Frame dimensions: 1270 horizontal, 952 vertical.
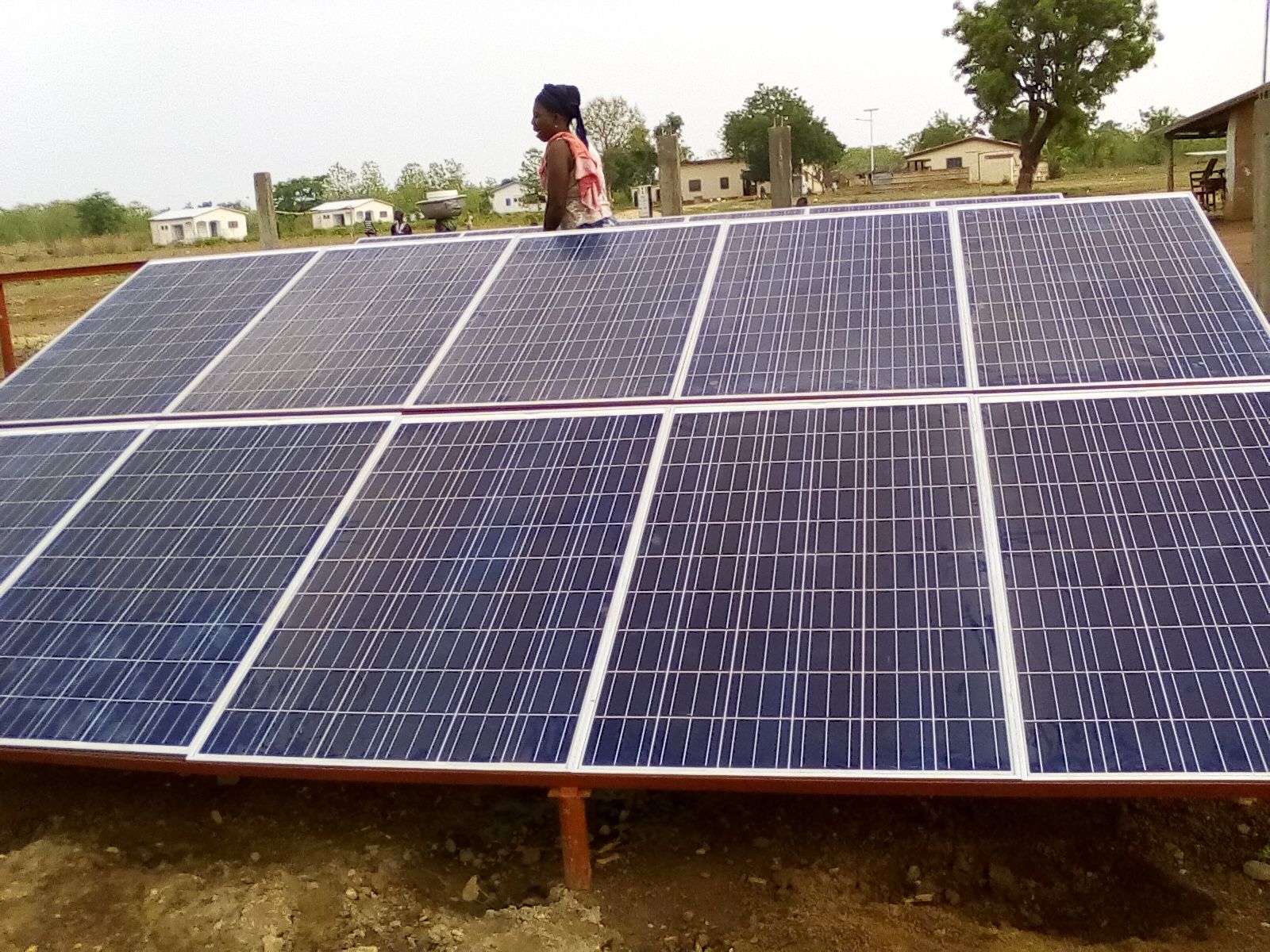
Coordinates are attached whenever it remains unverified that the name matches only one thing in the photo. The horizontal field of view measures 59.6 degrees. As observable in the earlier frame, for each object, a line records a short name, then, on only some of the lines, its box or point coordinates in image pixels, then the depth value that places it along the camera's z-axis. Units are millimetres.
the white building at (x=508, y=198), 76638
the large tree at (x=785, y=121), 80812
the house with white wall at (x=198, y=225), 78750
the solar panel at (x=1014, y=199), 7859
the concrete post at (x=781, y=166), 14523
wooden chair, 32344
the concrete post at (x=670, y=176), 14734
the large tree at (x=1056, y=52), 38375
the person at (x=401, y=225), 20680
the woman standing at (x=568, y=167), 8609
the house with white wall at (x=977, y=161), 61281
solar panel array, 4586
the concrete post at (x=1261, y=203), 9211
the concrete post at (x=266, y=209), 15141
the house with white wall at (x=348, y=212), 70312
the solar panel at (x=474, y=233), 9102
